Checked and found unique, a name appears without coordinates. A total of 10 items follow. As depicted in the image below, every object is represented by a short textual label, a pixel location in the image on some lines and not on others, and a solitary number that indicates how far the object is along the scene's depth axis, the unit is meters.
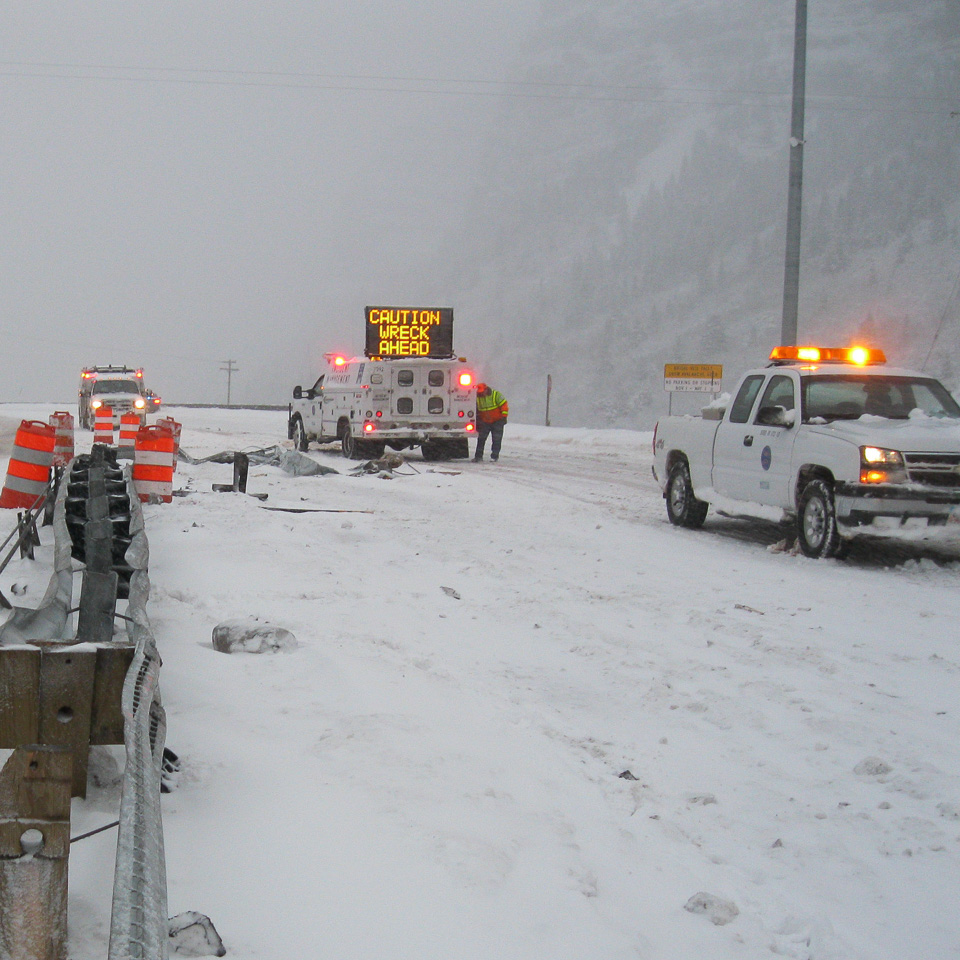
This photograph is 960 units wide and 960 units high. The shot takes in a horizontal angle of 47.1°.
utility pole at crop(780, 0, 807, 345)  21.77
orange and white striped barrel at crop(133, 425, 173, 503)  11.48
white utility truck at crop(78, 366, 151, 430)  35.75
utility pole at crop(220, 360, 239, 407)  110.31
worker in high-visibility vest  22.89
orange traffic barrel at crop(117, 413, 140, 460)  17.83
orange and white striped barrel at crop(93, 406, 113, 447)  21.23
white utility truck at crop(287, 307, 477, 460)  23.31
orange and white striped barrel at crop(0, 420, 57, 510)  10.79
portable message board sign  24.61
